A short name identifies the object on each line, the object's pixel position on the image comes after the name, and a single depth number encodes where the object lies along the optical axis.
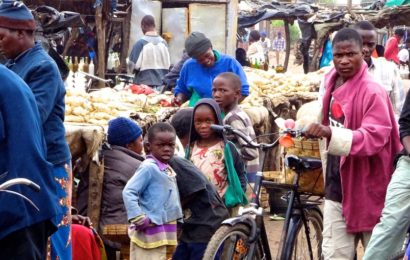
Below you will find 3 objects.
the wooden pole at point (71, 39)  19.34
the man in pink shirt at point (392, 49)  21.08
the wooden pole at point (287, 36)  27.62
